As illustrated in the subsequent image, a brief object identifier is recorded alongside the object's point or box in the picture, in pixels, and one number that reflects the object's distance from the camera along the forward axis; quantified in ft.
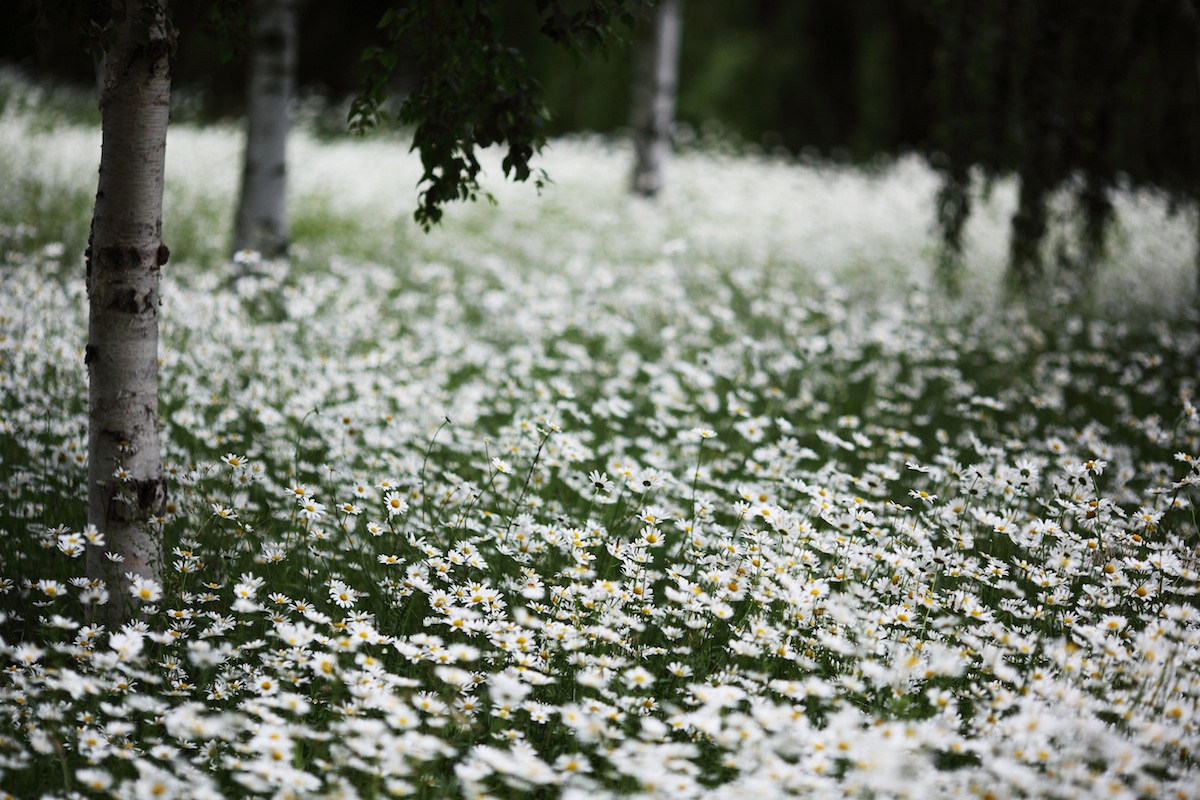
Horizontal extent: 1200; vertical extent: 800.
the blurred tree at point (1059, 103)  39.86
